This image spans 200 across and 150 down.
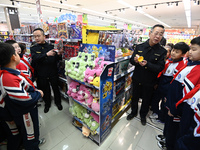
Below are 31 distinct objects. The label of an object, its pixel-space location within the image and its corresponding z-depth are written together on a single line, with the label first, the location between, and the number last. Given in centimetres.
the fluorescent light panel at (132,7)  754
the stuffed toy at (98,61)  180
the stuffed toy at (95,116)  195
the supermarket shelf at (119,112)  238
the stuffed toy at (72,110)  227
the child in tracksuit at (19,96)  119
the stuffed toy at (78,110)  221
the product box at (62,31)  258
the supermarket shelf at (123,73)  200
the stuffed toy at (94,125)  192
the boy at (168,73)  189
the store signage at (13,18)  903
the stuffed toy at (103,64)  173
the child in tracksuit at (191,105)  106
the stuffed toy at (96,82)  161
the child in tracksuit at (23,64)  204
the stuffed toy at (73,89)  204
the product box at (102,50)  179
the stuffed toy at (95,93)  179
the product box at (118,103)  238
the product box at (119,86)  224
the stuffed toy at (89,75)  165
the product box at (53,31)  288
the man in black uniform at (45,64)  236
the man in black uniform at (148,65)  194
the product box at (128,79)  264
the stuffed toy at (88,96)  188
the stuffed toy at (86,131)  210
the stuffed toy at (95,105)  174
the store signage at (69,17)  289
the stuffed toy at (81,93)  196
